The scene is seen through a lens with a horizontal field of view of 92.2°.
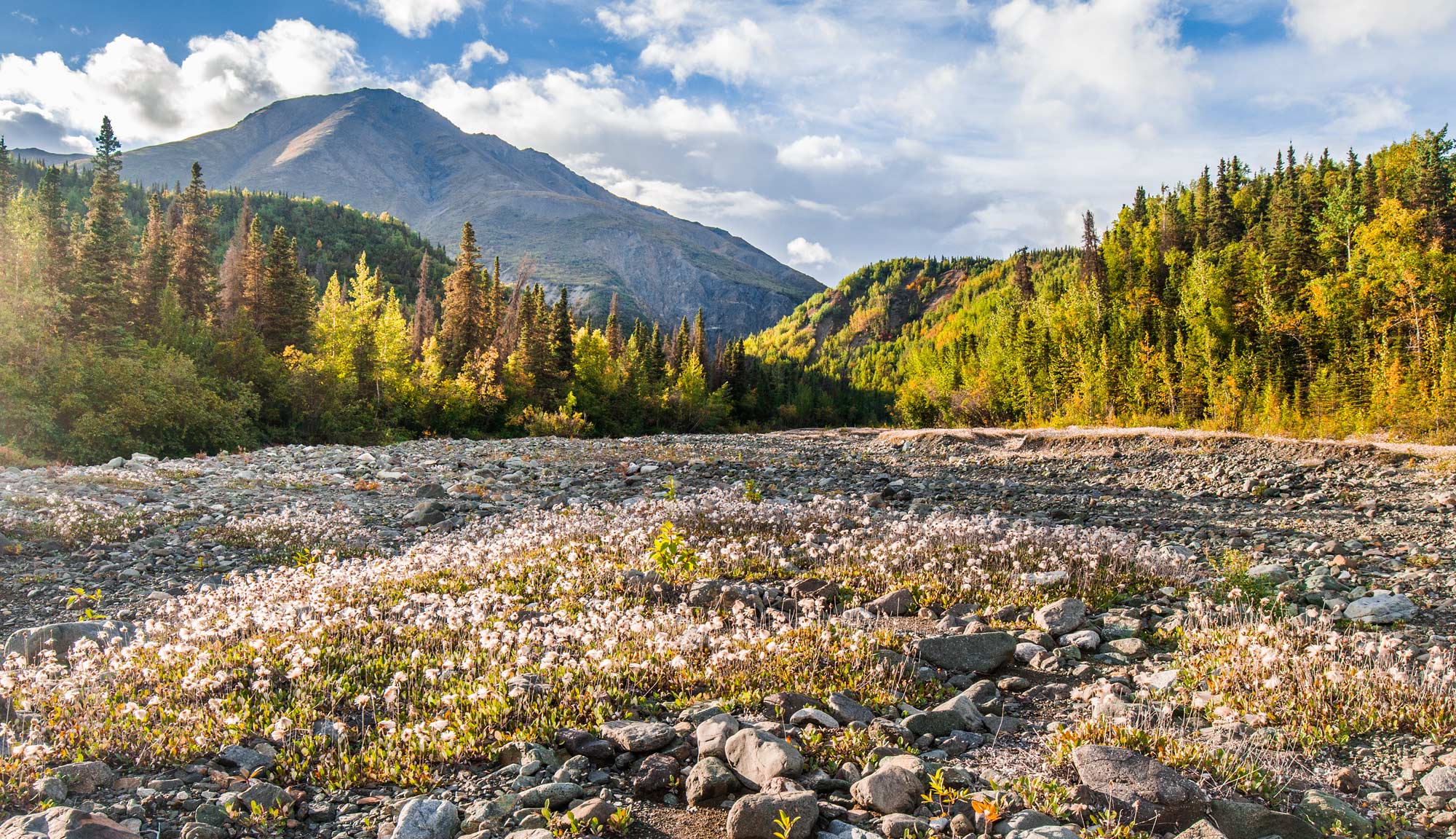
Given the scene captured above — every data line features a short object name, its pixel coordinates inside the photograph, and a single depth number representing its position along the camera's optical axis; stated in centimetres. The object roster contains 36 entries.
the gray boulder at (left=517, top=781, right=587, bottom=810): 454
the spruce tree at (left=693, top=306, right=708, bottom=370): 11775
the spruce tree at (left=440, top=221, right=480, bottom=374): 5944
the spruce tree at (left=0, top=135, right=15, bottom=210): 3891
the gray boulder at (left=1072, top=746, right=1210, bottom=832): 429
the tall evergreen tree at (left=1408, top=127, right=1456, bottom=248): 4784
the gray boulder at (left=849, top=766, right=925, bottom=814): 448
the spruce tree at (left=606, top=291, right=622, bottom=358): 8662
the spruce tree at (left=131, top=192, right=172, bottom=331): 3725
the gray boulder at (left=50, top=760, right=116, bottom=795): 464
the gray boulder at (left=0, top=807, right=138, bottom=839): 372
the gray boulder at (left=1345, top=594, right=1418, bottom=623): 900
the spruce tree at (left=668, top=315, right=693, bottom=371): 10912
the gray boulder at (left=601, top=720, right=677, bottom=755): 527
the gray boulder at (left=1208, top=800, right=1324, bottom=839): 409
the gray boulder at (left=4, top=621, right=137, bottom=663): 692
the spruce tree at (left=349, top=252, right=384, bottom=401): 4422
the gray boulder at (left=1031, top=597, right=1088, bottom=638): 861
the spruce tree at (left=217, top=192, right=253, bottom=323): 4916
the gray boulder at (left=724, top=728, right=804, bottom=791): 477
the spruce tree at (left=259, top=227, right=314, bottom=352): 4641
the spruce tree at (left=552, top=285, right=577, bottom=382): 6225
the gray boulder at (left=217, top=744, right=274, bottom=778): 495
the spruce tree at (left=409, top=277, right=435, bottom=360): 8150
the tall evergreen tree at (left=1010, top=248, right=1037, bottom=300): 11506
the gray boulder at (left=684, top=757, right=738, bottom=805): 465
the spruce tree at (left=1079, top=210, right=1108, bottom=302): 7445
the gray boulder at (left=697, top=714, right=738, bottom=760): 517
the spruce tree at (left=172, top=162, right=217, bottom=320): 4622
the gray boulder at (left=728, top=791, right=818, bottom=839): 416
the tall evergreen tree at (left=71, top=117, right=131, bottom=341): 3209
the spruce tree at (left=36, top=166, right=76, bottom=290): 3228
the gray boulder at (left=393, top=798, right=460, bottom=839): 410
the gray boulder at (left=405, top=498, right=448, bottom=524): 1577
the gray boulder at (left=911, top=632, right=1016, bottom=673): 738
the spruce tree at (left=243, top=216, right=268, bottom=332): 4706
